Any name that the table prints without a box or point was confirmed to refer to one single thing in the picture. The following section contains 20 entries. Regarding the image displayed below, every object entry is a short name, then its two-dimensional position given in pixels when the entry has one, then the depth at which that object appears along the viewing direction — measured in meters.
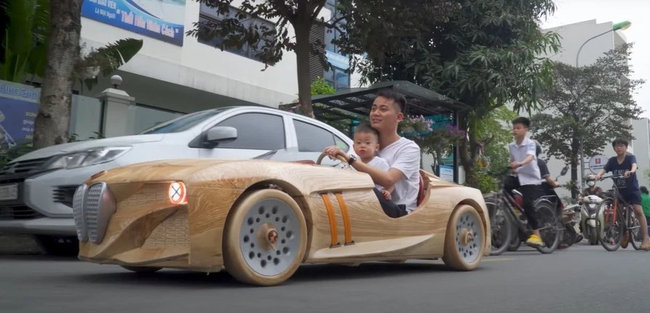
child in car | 4.98
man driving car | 4.72
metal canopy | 13.56
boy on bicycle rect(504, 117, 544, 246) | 8.56
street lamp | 28.83
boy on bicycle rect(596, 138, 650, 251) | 10.05
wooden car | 3.63
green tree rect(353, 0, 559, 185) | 15.98
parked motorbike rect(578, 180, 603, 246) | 11.03
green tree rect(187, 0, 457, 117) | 11.41
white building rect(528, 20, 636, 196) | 53.16
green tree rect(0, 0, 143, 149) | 8.23
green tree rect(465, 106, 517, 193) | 17.09
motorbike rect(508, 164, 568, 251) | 8.69
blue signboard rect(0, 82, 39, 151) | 10.38
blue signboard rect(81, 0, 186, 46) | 16.75
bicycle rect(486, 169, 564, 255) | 8.42
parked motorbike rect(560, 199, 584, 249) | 9.77
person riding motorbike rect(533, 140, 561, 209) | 8.94
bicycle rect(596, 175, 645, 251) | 9.95
